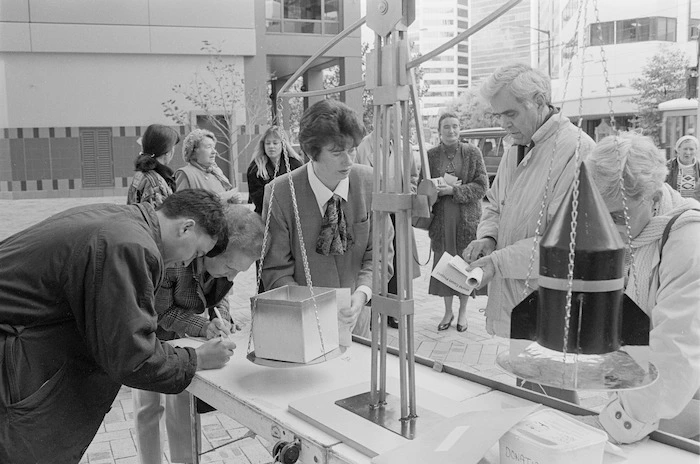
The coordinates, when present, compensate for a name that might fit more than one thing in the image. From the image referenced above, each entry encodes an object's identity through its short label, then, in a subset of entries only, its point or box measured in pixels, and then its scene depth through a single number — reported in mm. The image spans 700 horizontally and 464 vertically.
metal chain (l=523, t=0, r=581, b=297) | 1394
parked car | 17264
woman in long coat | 4984
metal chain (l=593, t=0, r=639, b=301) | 1298
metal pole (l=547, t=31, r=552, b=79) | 2500
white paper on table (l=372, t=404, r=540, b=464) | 1210
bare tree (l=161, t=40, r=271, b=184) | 14070
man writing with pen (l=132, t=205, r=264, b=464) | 2105
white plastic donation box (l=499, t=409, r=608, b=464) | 1126
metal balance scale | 1038
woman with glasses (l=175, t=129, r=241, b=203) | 4555
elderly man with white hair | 2207
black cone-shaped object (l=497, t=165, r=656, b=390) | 1027
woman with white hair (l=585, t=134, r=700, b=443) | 1341
